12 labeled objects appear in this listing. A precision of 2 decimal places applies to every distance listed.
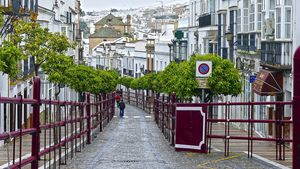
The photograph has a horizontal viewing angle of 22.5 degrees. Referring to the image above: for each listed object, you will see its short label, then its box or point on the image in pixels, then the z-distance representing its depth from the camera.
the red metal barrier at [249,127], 15.28
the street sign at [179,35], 59.42
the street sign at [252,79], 28.18
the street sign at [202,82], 20.51
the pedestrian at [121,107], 50.23
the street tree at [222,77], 23.96
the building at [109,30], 144.50
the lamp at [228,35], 32.04
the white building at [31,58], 10.54
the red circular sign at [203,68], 20.39
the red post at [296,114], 6.48
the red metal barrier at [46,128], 9.10
